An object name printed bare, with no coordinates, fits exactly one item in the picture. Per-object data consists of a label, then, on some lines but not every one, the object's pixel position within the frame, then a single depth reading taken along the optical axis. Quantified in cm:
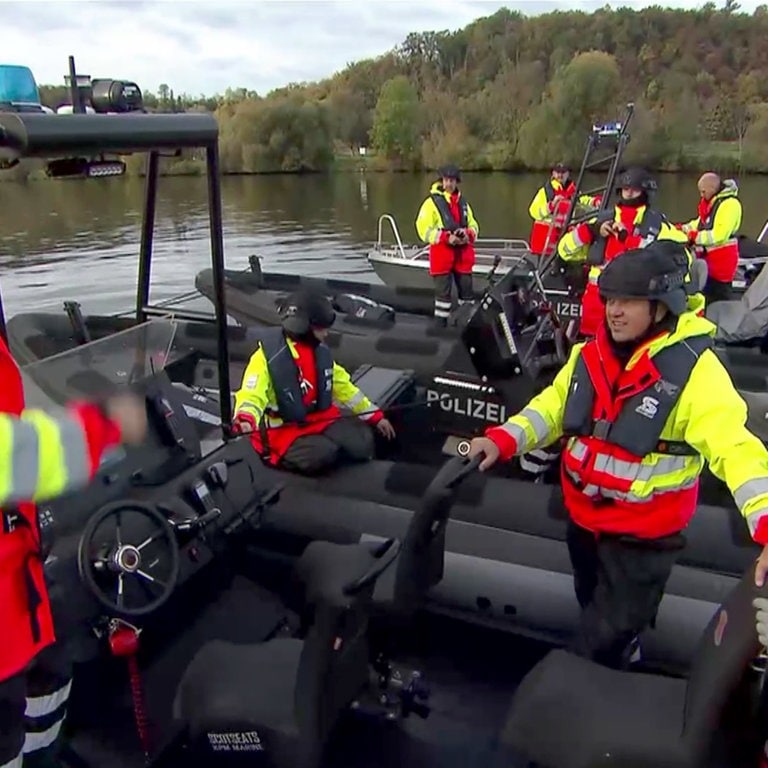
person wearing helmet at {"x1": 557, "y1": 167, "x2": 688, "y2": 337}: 522
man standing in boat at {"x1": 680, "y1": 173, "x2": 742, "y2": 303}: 627
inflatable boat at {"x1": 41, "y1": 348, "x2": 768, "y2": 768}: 200
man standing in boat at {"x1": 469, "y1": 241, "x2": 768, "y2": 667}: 198
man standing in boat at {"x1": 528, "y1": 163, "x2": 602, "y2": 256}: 778
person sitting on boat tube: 315
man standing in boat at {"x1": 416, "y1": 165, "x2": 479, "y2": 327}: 686
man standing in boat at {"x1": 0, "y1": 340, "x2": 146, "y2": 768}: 131
